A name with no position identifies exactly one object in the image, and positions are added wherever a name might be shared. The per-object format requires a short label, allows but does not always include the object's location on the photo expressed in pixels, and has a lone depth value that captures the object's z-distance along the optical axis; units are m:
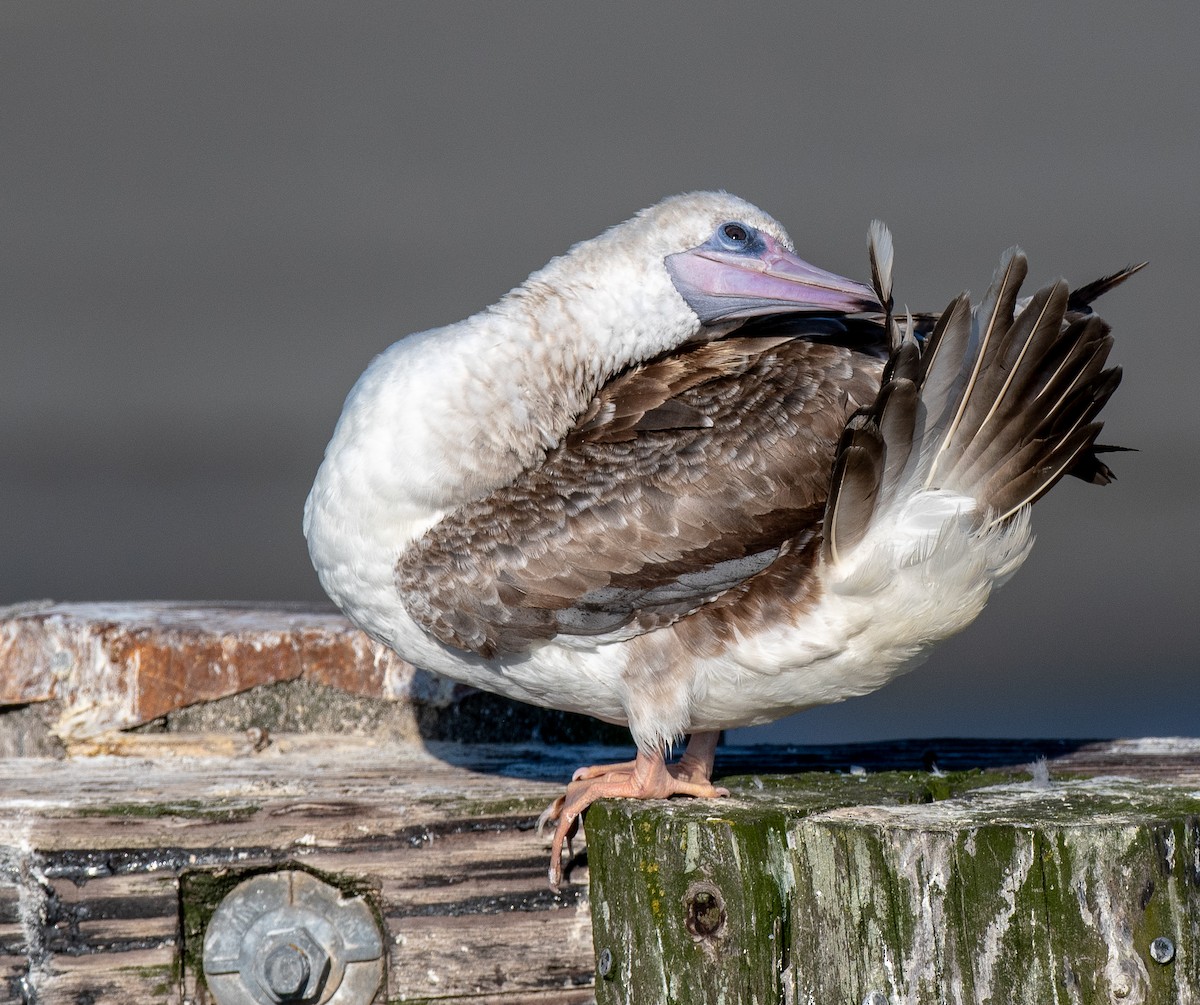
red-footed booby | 7.63
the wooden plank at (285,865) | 7.22
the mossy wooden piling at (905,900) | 5.82
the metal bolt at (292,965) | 7.14
